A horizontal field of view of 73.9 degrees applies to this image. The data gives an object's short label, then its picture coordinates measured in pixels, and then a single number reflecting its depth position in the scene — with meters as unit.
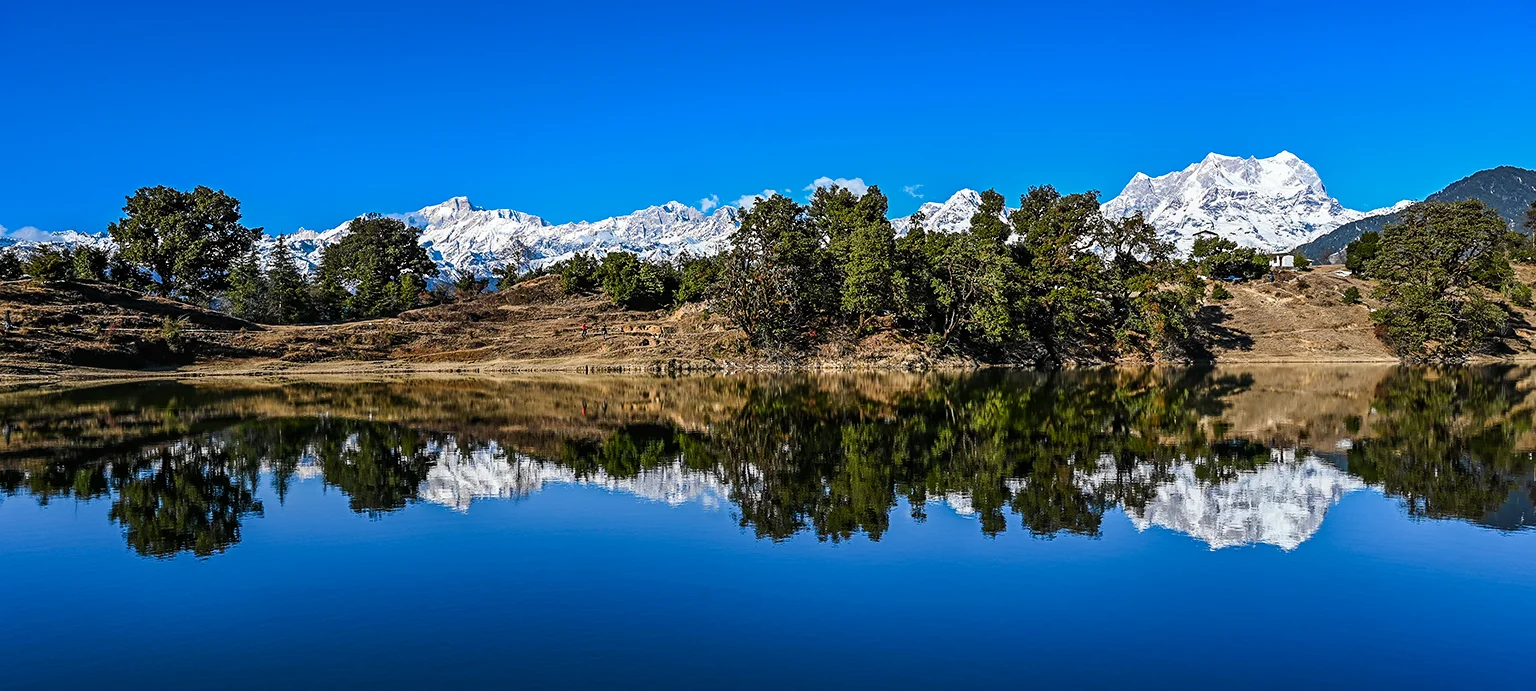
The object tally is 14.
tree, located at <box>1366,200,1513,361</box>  93.94
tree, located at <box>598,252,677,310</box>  117.06
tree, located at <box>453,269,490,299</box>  146.93
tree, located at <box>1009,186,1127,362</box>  95.94
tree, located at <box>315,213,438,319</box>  118.50
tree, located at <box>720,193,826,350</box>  91.75
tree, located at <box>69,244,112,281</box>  109.00
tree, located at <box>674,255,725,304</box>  109.33
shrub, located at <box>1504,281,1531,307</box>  100.06
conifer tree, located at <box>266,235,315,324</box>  111.06
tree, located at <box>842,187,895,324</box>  87.81
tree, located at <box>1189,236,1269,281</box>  131.88
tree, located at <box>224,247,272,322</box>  111.38
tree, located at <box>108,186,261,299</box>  109.88
